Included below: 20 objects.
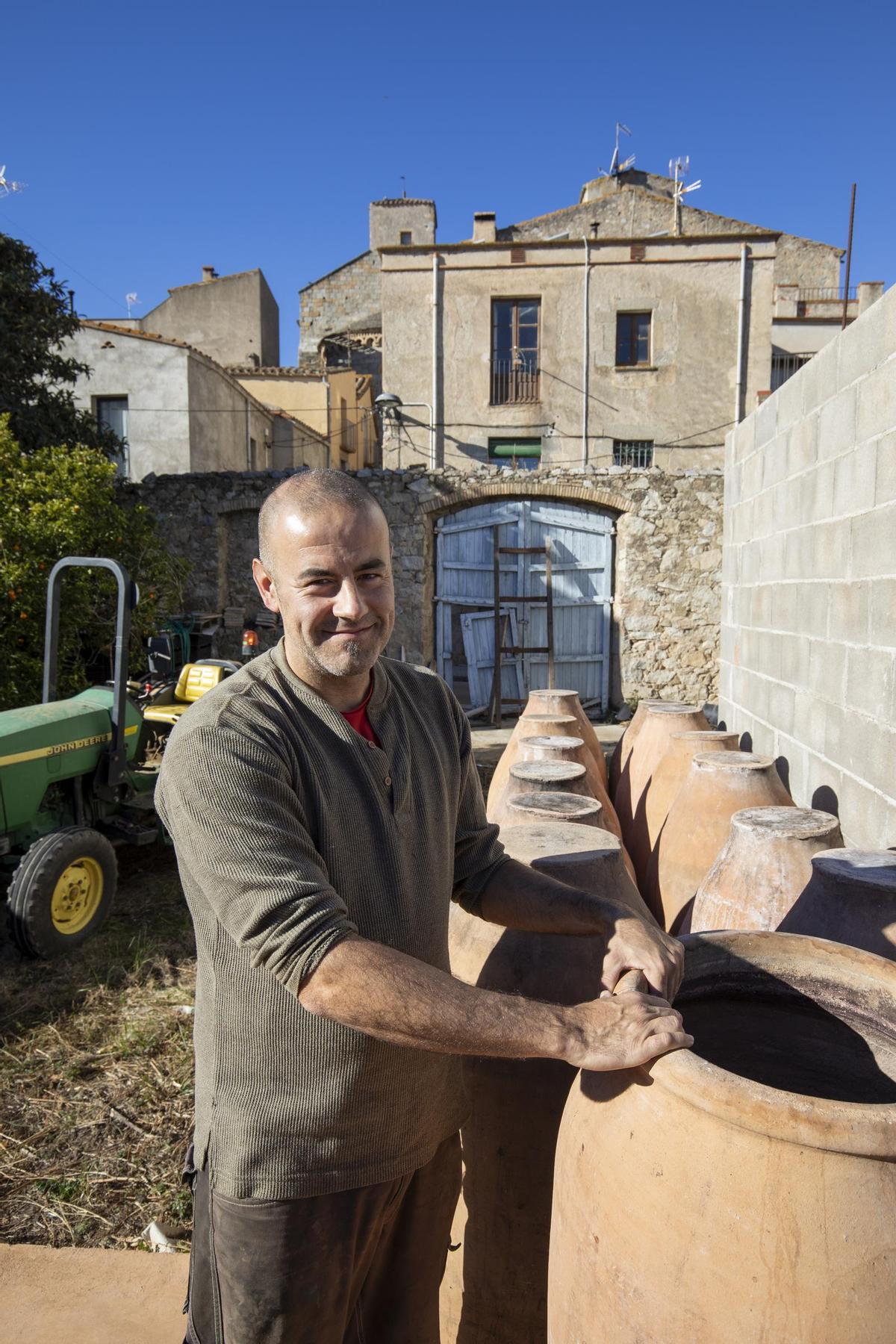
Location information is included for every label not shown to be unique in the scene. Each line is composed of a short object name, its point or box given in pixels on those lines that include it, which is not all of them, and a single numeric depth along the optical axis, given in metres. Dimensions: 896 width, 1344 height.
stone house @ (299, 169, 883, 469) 15.43
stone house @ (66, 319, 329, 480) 14.78
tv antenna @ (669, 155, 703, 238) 19.16
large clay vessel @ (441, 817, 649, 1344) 1.74
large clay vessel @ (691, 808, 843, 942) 2.59
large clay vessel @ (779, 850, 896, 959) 2.18
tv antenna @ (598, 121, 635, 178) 22.81
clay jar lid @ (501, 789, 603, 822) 2.95
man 1.22
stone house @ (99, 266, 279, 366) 22.64
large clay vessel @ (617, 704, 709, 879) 4.52
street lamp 14.80
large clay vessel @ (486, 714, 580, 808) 4.66
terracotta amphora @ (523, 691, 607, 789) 5.42
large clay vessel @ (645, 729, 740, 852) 4.29
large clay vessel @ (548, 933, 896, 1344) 1.11
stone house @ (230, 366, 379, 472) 21.00
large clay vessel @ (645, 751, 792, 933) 3.33
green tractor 4.28
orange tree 7.17
